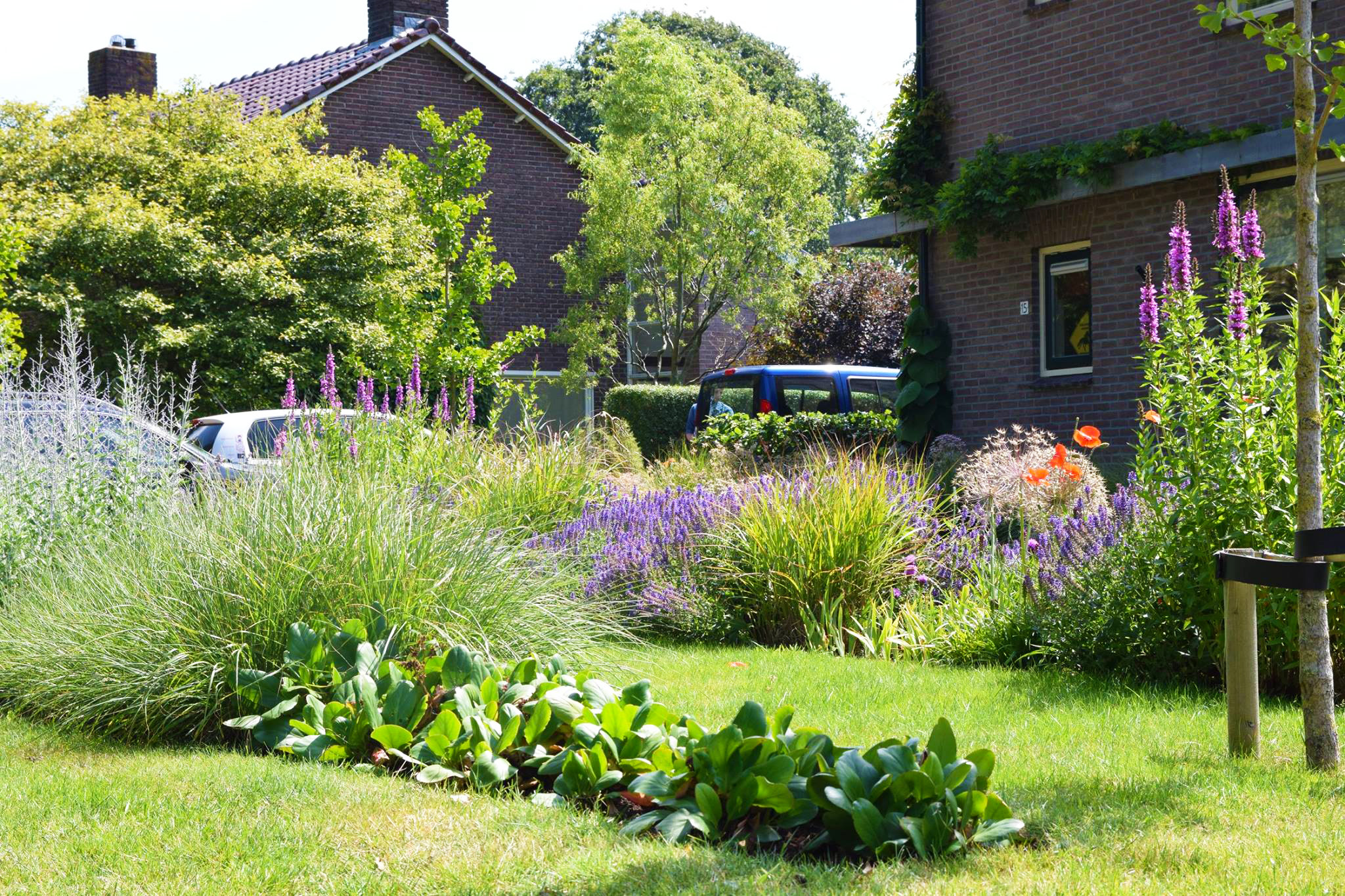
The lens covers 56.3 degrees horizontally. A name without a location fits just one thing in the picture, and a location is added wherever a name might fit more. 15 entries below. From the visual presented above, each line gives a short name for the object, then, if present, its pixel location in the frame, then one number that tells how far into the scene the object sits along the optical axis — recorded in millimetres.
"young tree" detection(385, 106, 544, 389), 19297
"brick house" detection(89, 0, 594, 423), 25625
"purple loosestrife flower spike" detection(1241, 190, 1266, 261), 5285
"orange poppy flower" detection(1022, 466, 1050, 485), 7559
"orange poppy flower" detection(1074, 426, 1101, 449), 7898
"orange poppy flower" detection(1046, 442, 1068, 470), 7637
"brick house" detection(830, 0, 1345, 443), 10797
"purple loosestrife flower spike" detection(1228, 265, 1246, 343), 5230
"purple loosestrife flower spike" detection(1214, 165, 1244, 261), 5059
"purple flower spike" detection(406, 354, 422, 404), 9281
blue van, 16375
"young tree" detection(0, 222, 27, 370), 10898
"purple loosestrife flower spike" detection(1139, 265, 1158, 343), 5508
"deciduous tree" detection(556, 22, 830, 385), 24438
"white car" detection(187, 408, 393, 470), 13034
